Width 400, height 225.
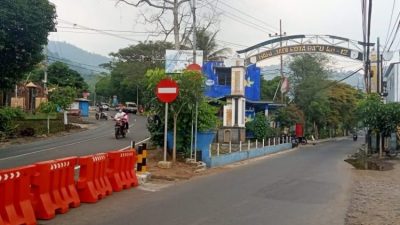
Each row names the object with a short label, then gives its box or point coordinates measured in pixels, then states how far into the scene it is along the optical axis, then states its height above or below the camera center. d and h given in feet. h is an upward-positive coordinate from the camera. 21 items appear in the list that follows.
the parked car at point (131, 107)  257.59 +4.94
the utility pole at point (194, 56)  61.39 +9.76
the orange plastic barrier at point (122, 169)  40.34 -4.24
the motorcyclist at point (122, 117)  90.67 -0.06
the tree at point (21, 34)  71.41 +11.72
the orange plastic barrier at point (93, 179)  34.88 -4.34
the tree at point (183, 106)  59.98 +1.33
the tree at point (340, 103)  229.45 +7.73
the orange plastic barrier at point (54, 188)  28.99 -4.26
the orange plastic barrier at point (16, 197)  25.34 -4.13
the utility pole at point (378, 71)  136.46 +13.34
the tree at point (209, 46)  202.26 +28.73
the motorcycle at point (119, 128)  91.86 -2.03
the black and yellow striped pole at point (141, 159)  48.06 -3.91
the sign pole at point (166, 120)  54.85 -0.34
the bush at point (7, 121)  90.69 -1.08
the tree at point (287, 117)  174.29 +0.72
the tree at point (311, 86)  209.77 +13.44
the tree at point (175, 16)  139.23 +27.44
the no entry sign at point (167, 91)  54.34 +2.74
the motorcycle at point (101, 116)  191.19 +0.11
